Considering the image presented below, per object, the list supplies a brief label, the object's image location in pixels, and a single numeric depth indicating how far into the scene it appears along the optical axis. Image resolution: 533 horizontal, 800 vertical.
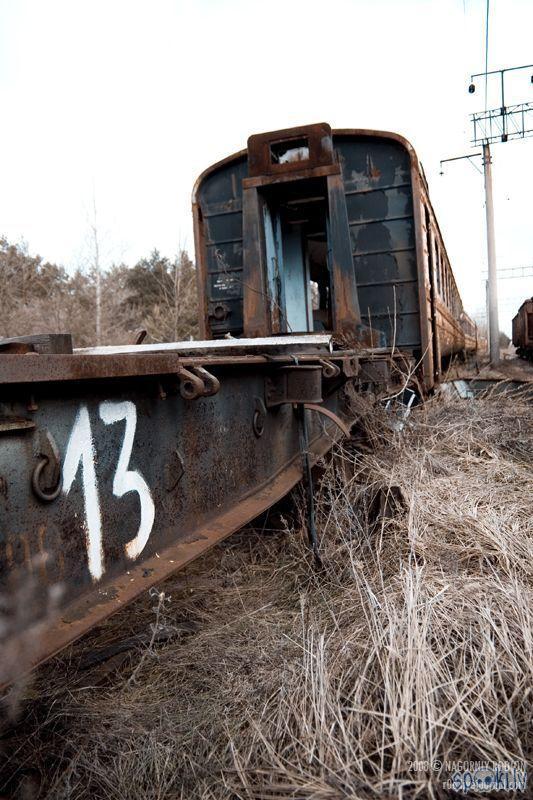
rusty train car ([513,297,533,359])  21.16
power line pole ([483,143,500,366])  20.33
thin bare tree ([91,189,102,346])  20.99
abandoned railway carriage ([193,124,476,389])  4.73
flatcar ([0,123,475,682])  1.36
